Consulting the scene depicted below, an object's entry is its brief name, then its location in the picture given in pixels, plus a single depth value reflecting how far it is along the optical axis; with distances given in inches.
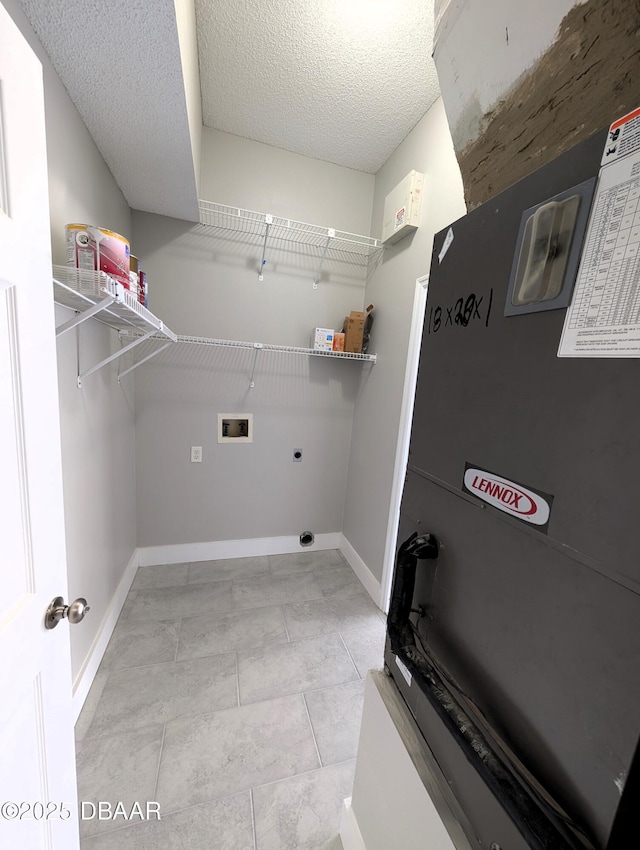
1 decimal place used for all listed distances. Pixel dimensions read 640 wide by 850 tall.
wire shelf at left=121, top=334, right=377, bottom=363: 77.6
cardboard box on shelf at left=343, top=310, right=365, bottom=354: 89.4
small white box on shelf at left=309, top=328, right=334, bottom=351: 87.8
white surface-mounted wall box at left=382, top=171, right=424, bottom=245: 69.4
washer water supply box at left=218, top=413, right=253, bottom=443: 92.8
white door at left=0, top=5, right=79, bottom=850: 22.6
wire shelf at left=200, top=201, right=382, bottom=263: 77.7
